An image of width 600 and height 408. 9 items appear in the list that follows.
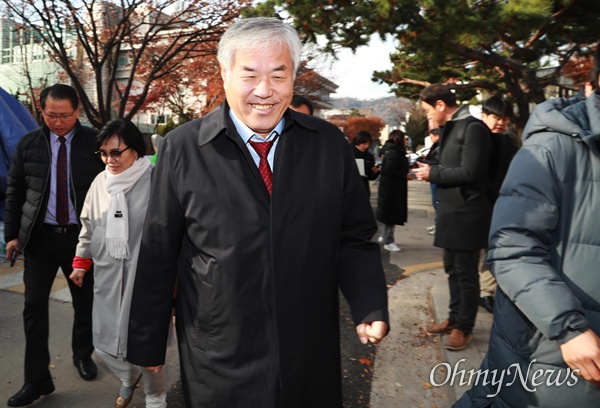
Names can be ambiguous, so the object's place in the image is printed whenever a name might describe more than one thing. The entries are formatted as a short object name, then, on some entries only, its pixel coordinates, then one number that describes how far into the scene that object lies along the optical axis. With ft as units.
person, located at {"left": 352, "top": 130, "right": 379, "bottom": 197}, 26.66
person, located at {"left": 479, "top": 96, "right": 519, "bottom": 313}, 13.05
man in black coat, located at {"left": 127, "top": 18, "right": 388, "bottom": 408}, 5.57
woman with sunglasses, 9.46
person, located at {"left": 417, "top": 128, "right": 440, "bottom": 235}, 13.96
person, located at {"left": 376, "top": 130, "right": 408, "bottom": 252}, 24.97
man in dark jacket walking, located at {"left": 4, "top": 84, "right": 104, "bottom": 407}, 10.65
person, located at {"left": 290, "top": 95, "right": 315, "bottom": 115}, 15.78
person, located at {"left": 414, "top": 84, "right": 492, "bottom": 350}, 12.34
